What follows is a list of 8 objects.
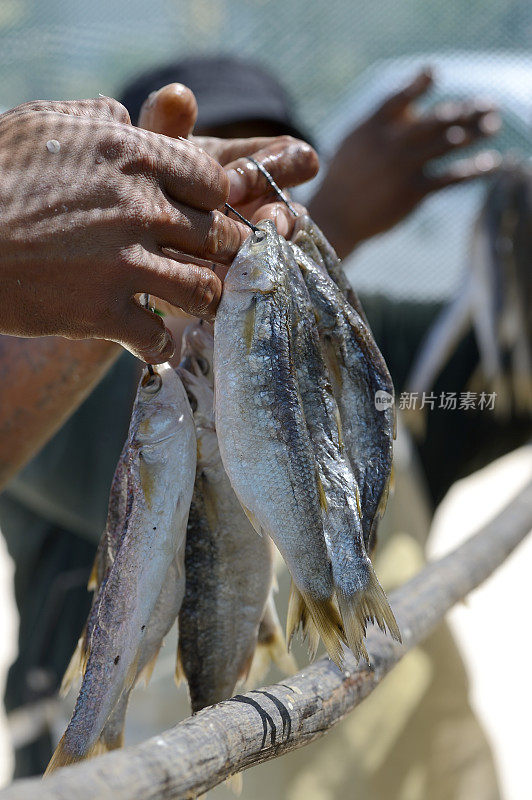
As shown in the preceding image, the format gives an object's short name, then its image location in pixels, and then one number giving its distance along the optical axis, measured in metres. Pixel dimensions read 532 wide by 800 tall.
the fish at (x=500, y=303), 3.65
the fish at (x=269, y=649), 1.89
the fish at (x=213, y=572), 1.83
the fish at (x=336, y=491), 1.74
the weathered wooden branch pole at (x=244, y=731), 1.61
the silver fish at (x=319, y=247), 1.82
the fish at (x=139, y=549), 1.75
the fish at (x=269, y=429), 1.74
